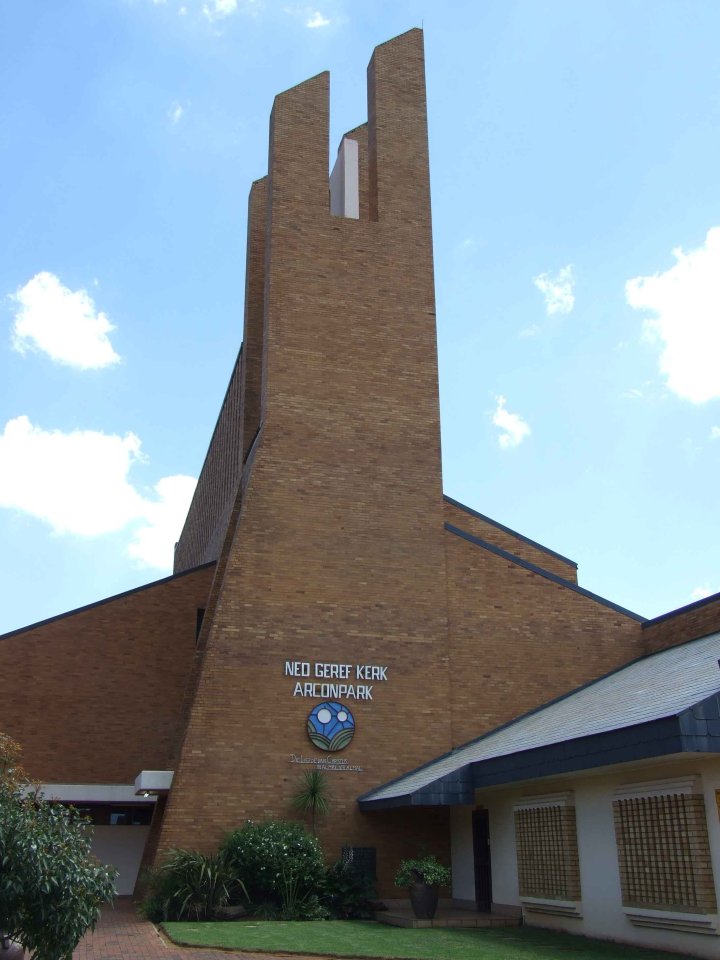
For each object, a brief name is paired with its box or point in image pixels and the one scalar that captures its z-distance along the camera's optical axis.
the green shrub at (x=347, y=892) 16.80
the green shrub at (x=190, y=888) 15.82
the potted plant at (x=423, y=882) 15.54
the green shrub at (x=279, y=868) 16.33
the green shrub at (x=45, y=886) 8.49
